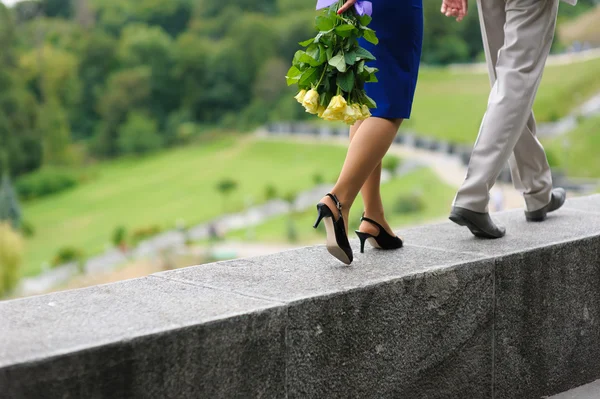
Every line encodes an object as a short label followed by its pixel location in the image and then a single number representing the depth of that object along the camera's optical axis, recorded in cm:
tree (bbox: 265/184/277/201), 6581
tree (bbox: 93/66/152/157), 7550
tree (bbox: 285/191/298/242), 5433
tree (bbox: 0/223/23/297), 4953
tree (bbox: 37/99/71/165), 6725
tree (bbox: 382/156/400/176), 5978
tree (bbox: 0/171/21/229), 6030
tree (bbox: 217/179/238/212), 6762
